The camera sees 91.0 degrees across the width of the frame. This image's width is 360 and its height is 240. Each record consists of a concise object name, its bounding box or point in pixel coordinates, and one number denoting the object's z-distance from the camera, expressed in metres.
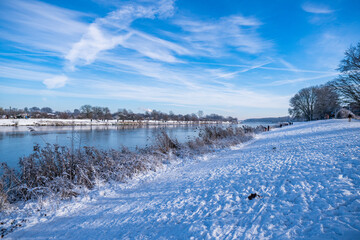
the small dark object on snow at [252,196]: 4.36
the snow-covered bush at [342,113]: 39.30
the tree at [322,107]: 49.71
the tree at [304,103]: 59.69
